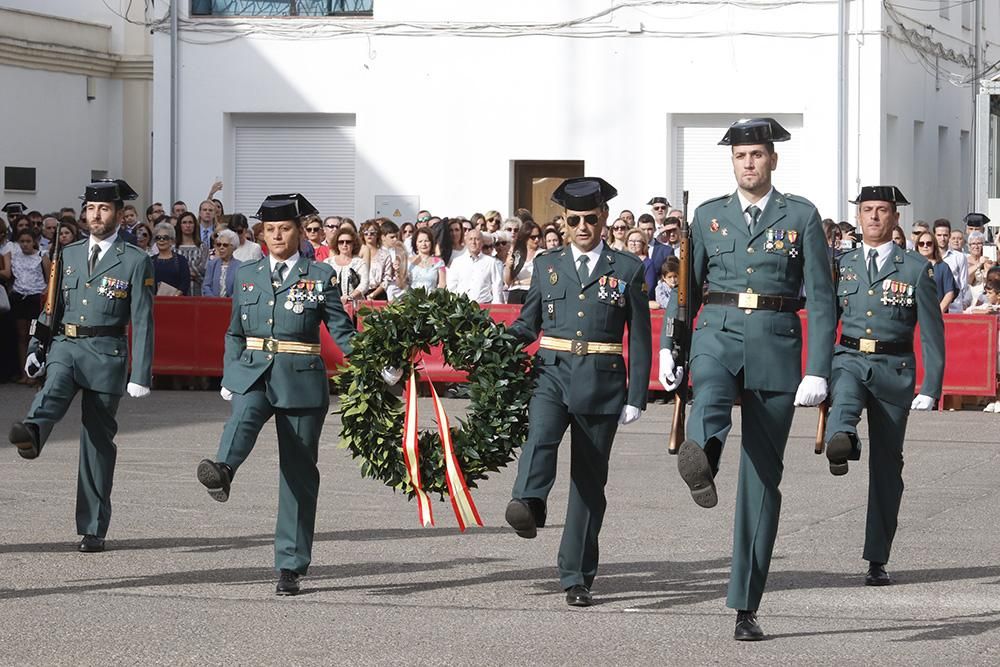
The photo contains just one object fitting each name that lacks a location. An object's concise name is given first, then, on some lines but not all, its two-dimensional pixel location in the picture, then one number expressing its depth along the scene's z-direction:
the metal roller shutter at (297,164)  29.48
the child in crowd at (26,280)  20.55
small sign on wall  29.00
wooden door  28.75
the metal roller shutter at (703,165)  28.16
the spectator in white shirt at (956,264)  19.81
